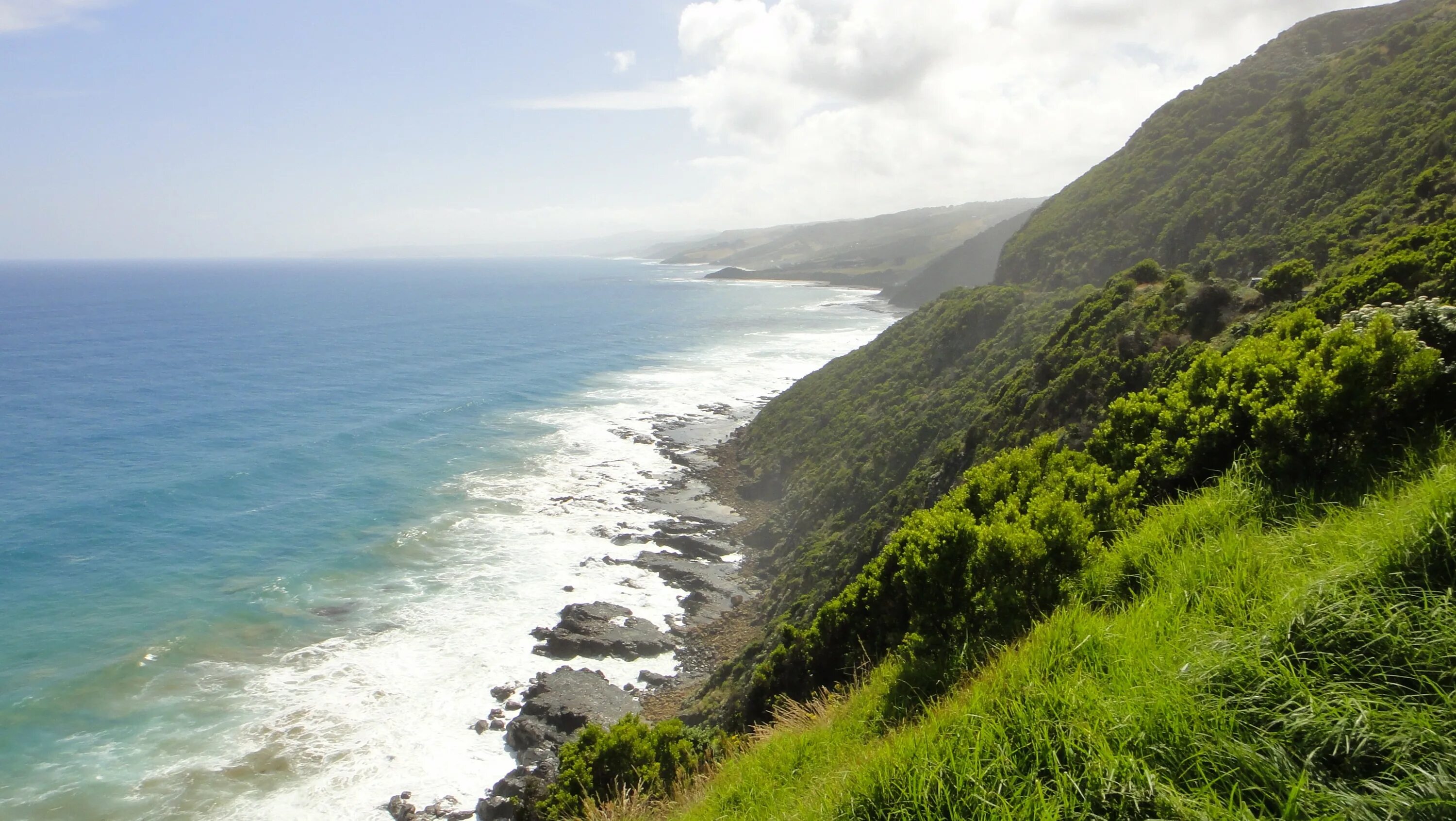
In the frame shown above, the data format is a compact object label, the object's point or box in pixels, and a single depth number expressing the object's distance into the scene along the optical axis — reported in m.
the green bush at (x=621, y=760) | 11.61
